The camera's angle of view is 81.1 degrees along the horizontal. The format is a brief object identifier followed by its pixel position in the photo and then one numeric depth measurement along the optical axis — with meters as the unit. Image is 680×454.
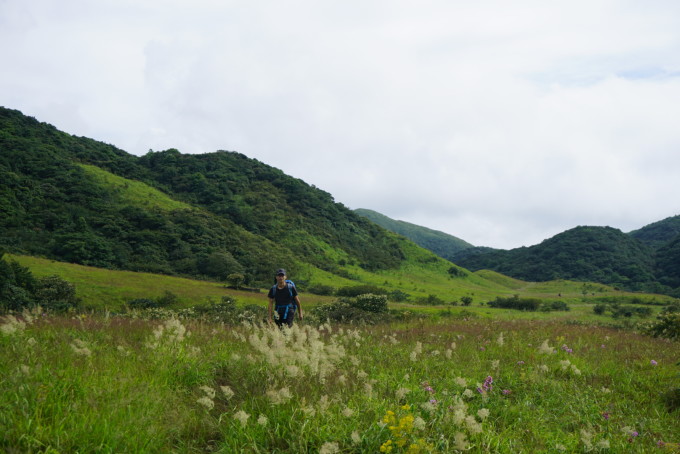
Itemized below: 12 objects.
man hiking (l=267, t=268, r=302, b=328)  9.37
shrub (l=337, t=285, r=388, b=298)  51.94
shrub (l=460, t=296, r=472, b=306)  48.88
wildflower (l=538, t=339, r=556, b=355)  7.48
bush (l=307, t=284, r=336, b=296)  55.41
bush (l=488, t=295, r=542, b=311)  46.53
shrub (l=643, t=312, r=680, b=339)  12.44
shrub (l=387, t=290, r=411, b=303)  53.38
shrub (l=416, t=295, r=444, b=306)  50.22
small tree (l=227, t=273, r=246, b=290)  48.28
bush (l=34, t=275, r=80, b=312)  27.22
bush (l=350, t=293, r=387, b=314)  25.61
